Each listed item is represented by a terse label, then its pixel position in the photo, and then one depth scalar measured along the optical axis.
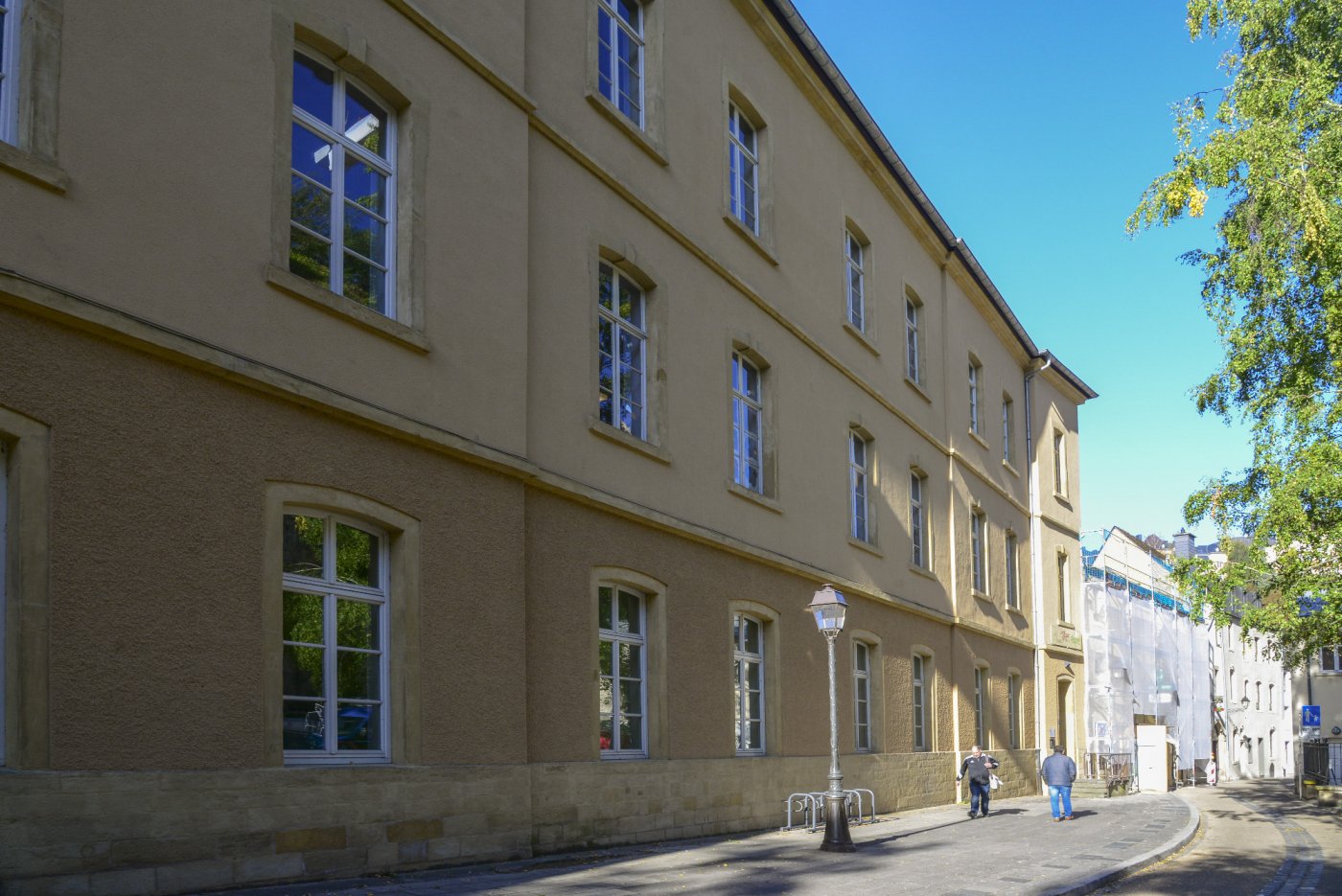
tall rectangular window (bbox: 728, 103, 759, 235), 19.05
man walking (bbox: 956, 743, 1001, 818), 22.28
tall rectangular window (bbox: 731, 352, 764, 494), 18.23
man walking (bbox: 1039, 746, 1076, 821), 22.17
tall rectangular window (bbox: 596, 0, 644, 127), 15.66
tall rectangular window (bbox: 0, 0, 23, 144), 8.16
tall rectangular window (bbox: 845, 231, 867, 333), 23.87
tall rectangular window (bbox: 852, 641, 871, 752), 21.53
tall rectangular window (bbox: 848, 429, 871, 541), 22.64
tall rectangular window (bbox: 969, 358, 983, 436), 31.05
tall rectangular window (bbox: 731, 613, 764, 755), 17.50
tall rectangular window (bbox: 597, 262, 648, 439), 14.91
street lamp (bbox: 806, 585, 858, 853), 14.69
